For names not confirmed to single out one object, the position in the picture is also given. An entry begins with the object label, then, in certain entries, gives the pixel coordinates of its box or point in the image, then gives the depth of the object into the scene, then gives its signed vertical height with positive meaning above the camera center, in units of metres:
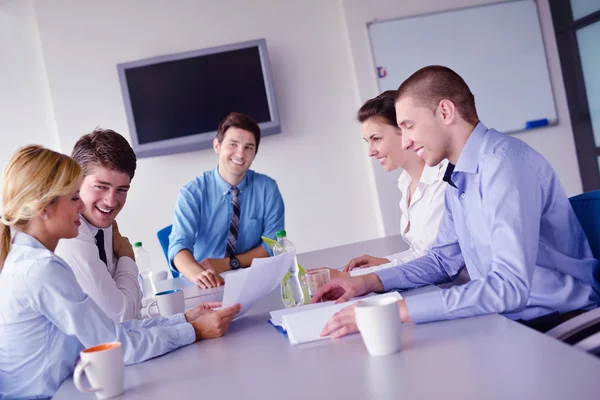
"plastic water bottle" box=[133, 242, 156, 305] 2.65 -0.32
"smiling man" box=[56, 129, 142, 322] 1.99 -0.02
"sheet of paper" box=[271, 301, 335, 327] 1.68 -0.33
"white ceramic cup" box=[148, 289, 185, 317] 1.98 -0.28
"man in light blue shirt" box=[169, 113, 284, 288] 3.42 -0.04
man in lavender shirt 1.44 -0.22
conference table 0.97 -0.34
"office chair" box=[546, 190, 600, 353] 1.29 -0.41
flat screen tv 4.79 +0.78
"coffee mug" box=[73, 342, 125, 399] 1.21 -0.27
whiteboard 5.00 +0.75
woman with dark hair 2.41 -0.08
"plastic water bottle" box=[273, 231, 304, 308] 1.91 -0.30
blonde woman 1.43 -0.15
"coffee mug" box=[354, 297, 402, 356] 1.21 -0.29
